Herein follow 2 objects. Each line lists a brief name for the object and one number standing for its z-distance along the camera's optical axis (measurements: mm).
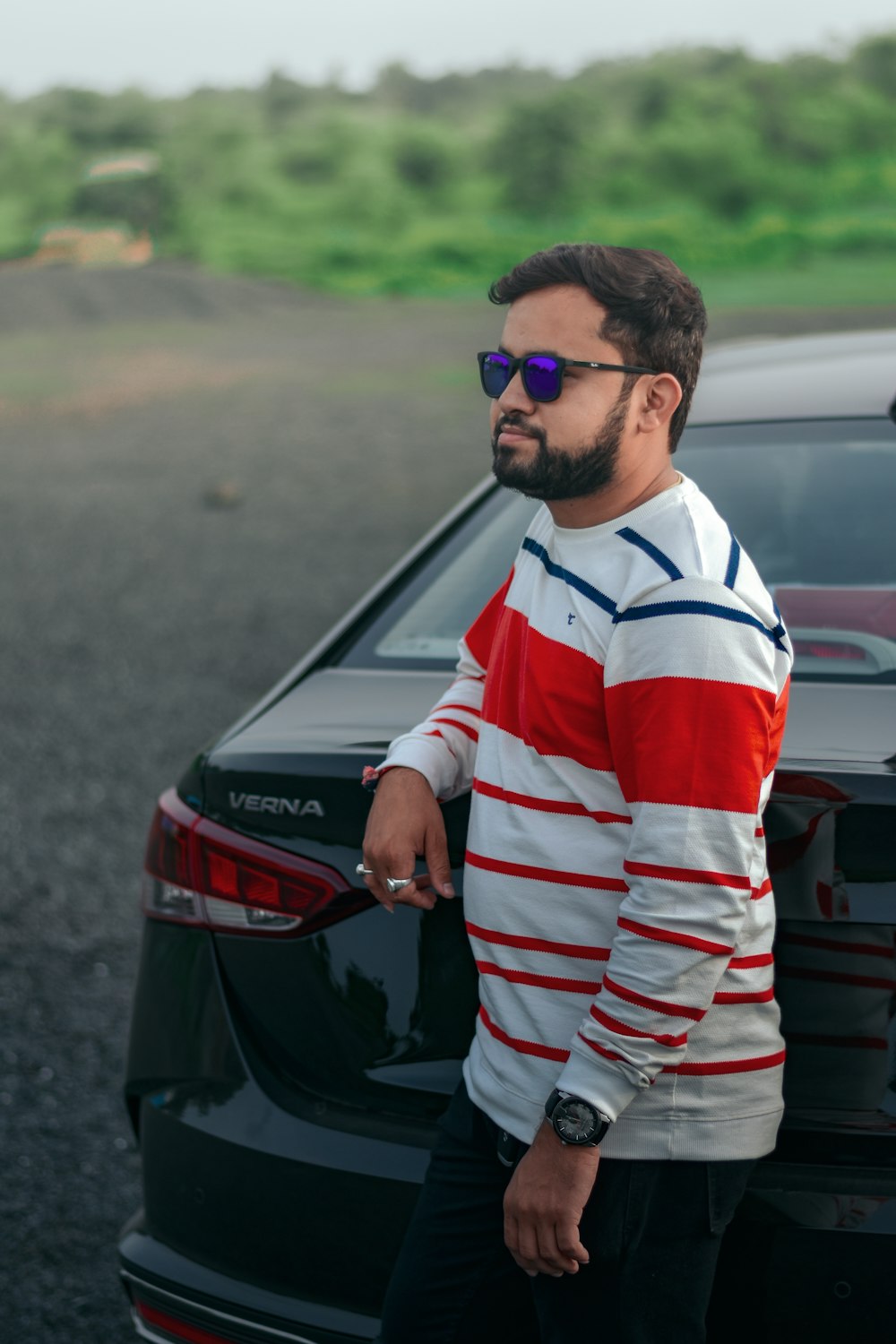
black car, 3326
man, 3097
